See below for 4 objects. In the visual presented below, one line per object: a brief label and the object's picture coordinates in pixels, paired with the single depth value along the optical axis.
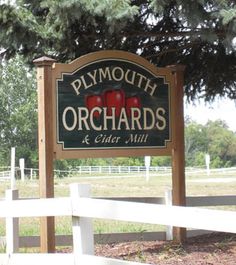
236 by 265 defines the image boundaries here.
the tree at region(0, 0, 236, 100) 6.47
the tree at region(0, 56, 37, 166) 67.88
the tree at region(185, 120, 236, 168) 122.25
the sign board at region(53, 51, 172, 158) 7.84
